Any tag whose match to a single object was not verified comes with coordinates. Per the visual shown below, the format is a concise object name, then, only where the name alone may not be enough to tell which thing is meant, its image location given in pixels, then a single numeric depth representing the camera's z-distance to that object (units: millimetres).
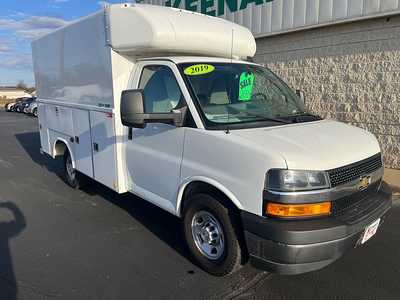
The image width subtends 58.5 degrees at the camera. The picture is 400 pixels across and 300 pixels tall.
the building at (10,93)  79525
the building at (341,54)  7238
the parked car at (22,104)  31900
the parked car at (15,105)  34050
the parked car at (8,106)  35875
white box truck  2842
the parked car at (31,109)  28416
